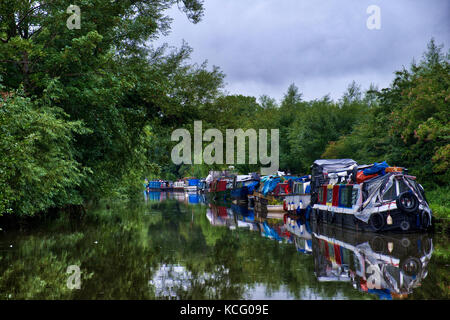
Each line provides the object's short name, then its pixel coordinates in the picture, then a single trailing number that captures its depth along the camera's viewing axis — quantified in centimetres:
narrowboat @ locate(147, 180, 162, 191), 12891
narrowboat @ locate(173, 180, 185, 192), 11219
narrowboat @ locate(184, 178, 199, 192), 9568
